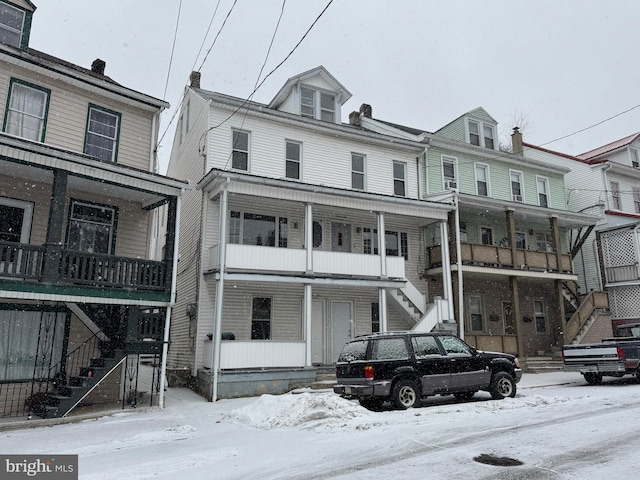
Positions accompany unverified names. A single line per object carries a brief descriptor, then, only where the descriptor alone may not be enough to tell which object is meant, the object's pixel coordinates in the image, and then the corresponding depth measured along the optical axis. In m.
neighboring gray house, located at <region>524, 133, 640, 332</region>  24.41
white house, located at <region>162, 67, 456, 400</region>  15.30
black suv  10.82
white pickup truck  14.52
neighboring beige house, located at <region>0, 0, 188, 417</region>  11.22
